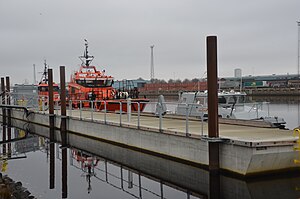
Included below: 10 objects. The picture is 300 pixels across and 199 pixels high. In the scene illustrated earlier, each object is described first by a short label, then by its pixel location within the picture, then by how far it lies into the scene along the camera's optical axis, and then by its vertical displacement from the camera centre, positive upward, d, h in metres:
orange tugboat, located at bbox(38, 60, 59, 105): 31.55 +0.25
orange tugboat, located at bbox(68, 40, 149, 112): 26.86 +0.25
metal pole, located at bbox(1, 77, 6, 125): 33.06 -1.40
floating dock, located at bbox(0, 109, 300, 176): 9.95 -1.57
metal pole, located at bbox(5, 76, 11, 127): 32.05 -0.15
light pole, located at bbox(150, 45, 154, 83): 74.56 +5.32
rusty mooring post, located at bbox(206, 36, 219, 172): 10.70 -0.24
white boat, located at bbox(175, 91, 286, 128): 17.33 -0.74
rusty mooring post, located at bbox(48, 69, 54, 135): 23.12 -0.91
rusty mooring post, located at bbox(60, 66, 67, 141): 21.36 -0.29
